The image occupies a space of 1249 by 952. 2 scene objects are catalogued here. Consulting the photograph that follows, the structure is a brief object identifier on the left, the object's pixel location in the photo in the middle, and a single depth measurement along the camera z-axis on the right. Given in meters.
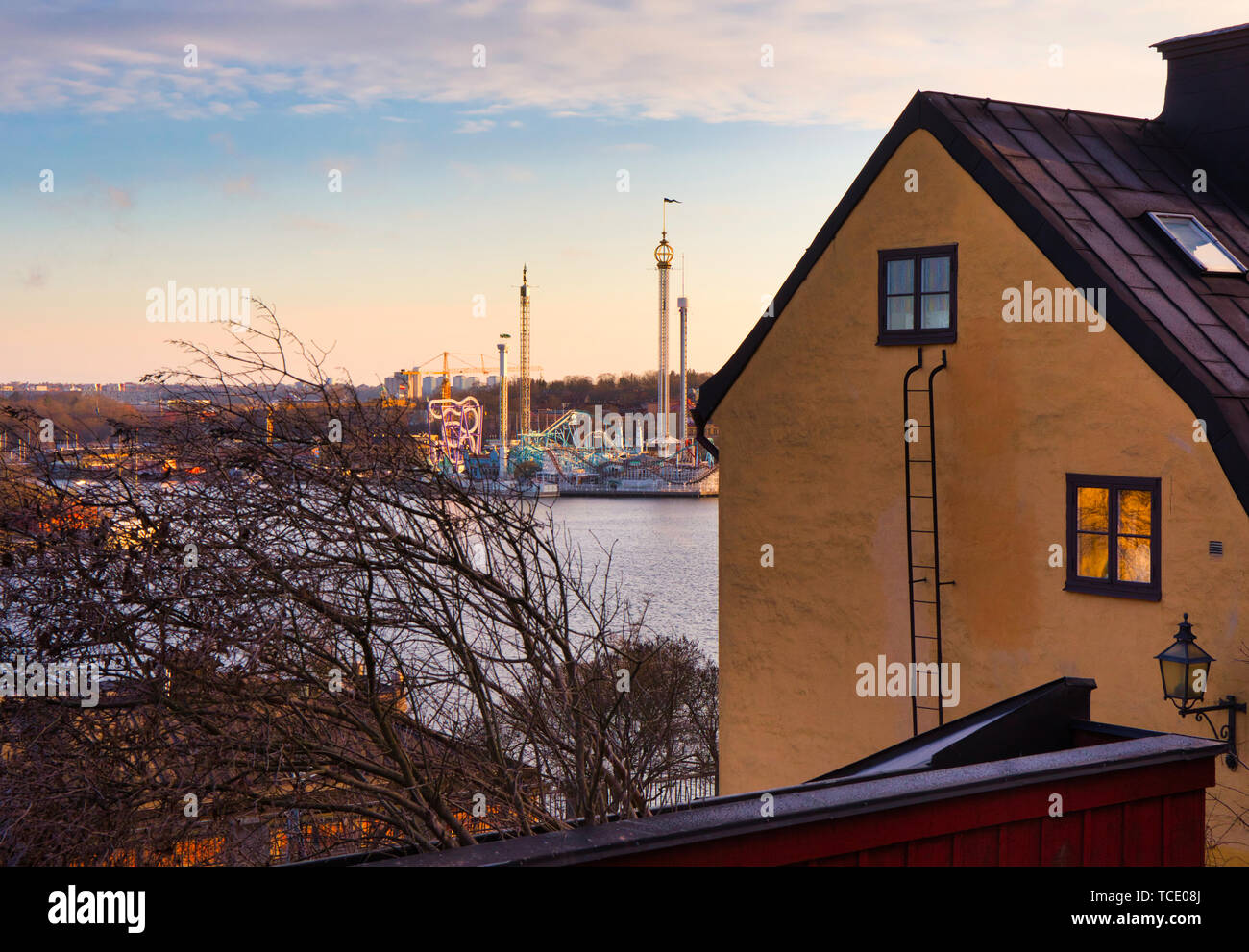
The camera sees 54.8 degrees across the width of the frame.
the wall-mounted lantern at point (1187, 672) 8.35
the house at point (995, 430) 9.22
